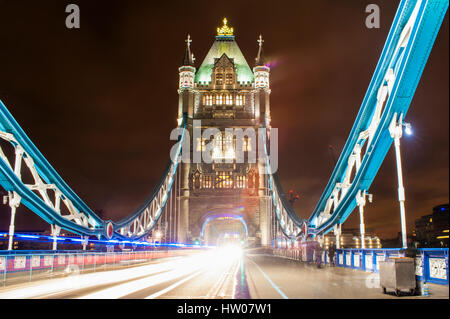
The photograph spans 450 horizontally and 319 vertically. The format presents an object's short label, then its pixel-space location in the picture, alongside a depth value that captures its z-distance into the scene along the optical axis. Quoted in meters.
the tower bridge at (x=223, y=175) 22.55
